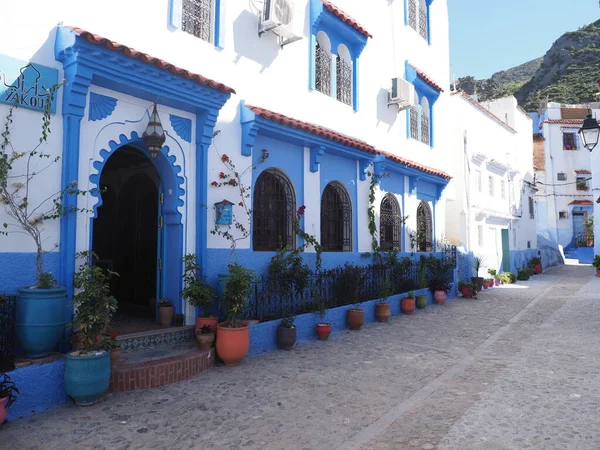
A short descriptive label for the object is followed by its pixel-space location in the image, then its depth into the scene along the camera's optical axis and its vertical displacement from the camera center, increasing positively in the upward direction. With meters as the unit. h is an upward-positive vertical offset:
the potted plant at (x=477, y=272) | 15.33 -0.75
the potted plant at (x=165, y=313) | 6.43 -0.88
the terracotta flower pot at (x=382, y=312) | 9.55 -1.32
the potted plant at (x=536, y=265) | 23.33 -0.70
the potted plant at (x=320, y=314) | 7.65 -1.13
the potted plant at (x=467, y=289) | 13.87 -1.21
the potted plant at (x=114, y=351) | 4.73 -1.10
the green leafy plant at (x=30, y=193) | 4.57 +0.73
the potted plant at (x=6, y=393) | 3.79 -1.27
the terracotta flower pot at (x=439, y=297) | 12.49 -1.30
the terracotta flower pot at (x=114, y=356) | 4.85 -1.16
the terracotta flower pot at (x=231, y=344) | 5.83 -1.23
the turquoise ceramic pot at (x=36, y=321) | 4.36 -0.67
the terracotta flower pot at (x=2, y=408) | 3.78 -1.36
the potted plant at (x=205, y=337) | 5.84 -1.15
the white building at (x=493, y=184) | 15.73 +3.10
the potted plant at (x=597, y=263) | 20.75 -0.58
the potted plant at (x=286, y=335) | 6.84 -1.32
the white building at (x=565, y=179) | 34.94 +6.20
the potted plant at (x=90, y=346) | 4.29 -0.96
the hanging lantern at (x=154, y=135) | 5.70 +1.63
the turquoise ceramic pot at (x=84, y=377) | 4.27 -1.23
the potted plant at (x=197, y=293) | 6.09 -0.54
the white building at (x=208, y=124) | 4.99 +2.19
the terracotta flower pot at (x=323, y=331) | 7.64 -1.40
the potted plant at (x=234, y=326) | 5.84 -1.01
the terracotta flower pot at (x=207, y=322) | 6.10 -0.98
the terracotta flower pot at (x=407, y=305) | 10.66 -1.32
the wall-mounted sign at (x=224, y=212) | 6.77 +0.70
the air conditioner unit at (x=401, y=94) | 11.55 +4.44
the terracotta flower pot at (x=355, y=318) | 8.59 -1.31
